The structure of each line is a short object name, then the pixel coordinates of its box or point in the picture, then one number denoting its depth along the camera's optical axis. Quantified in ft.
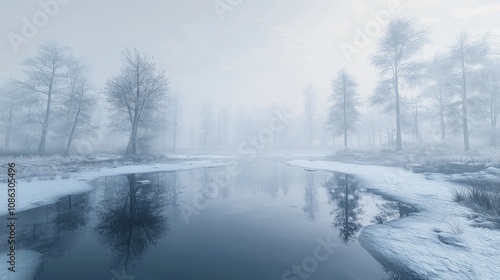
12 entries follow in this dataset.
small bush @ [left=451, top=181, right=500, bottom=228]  17.77
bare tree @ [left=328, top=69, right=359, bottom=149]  99.40
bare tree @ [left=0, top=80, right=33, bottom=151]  97.43
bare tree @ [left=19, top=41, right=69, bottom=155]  68.47
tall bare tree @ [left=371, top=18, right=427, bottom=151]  68.18
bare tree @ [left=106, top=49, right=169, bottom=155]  73.15
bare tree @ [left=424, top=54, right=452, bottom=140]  81.23
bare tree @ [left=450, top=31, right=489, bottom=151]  64.64
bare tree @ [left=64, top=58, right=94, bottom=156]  76.79
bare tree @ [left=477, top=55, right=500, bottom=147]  69.20
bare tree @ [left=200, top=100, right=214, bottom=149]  195.11
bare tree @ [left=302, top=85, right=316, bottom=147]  189.57
